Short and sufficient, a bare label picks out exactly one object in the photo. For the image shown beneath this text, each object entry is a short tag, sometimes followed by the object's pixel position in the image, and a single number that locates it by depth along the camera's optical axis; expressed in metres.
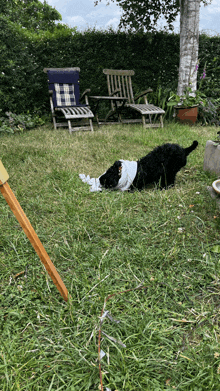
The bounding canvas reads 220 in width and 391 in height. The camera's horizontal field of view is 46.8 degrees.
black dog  2.40
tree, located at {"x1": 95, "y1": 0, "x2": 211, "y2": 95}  5.41
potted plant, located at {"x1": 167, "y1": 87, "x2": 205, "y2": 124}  5.43
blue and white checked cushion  5.68
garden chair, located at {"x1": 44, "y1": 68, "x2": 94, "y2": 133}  5.29
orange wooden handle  0.96
